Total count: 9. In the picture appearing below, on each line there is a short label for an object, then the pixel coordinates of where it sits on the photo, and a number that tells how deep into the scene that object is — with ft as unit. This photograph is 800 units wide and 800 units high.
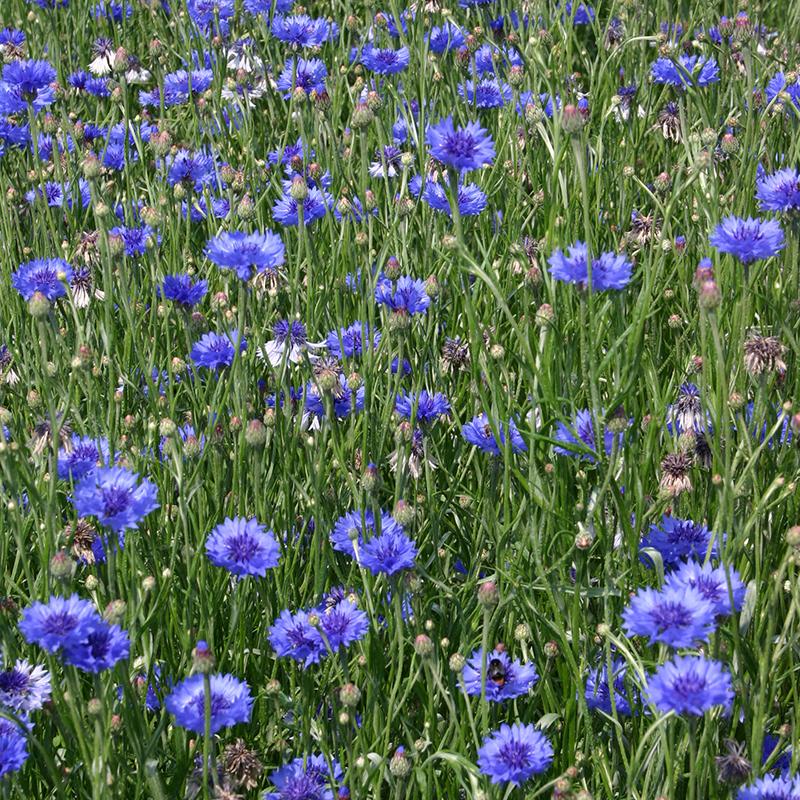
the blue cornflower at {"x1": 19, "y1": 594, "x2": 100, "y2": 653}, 9.48
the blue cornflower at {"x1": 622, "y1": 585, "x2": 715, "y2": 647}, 9.54
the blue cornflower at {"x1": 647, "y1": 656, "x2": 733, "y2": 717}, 8.99
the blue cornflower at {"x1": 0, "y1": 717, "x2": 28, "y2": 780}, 9.77
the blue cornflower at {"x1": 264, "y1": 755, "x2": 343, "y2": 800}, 10.71
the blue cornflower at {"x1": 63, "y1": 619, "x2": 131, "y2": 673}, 9.53
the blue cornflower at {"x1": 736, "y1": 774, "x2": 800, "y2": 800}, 9.78
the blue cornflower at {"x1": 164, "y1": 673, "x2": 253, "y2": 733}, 10.31
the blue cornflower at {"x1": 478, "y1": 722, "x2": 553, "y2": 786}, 10.23
